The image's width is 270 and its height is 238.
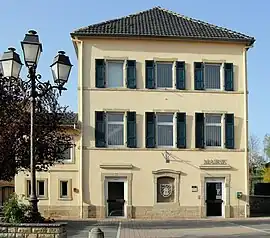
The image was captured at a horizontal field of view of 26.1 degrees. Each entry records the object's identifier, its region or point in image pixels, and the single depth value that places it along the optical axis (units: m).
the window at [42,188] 34.50
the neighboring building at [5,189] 38.44
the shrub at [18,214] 14.41
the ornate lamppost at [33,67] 14.27
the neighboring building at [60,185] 34.16
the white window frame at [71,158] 34.78
